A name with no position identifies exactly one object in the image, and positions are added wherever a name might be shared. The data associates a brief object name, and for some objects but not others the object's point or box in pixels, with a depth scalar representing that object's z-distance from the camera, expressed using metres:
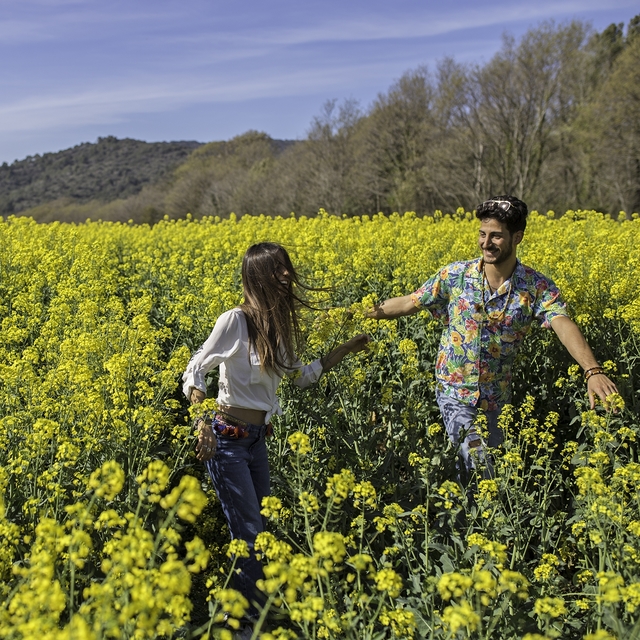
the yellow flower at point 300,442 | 2.77
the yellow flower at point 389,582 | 2.21
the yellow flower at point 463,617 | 1.87
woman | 3.15
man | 3.64
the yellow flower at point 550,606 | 2.10
